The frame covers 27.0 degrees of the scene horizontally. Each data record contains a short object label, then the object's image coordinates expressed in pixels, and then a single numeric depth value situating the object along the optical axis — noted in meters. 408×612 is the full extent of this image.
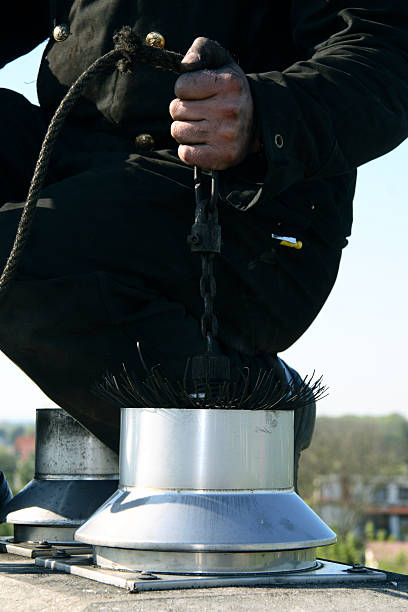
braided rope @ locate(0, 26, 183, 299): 1.51
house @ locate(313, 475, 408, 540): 41.34
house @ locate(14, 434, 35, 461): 61.44
